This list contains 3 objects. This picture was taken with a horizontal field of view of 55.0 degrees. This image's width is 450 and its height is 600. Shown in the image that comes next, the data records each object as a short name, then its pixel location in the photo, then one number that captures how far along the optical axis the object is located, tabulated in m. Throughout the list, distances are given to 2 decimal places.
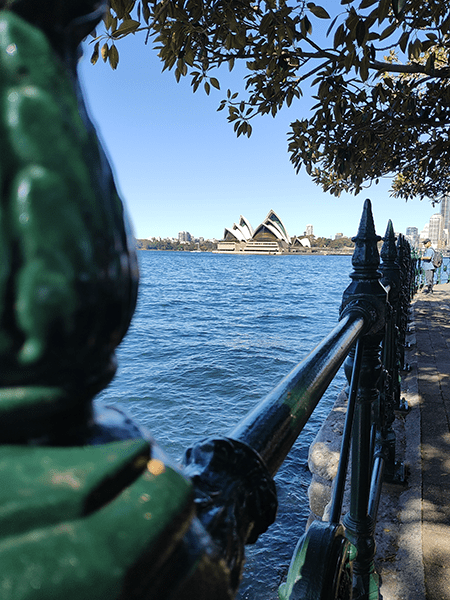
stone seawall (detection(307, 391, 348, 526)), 3.44
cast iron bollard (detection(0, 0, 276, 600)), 0.21
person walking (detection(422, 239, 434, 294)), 14.72
